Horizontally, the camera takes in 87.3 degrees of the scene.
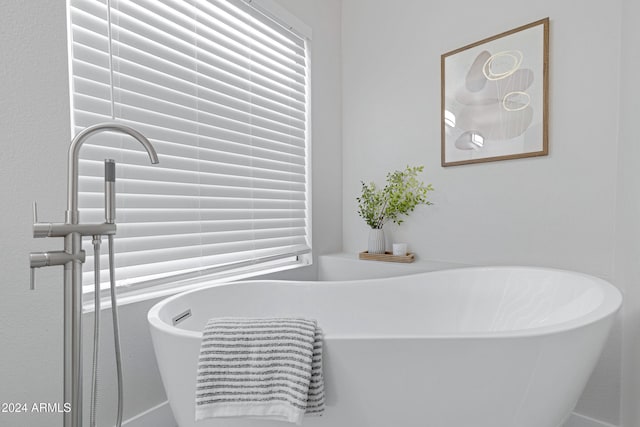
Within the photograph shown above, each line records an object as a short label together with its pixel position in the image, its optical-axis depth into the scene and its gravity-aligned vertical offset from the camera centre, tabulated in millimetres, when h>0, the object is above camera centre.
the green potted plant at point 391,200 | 2170 +39
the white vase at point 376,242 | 2217 -237
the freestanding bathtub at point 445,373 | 891 -461
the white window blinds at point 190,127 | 1262 +374
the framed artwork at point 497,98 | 1693 +590
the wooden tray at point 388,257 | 2078 -322
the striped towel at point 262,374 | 875 -448
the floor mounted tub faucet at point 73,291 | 748 -187
